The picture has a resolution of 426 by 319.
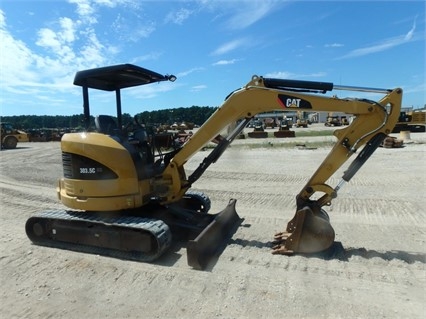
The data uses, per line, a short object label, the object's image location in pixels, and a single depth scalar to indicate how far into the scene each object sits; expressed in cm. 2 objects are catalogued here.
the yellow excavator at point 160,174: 491
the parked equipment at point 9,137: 3018
